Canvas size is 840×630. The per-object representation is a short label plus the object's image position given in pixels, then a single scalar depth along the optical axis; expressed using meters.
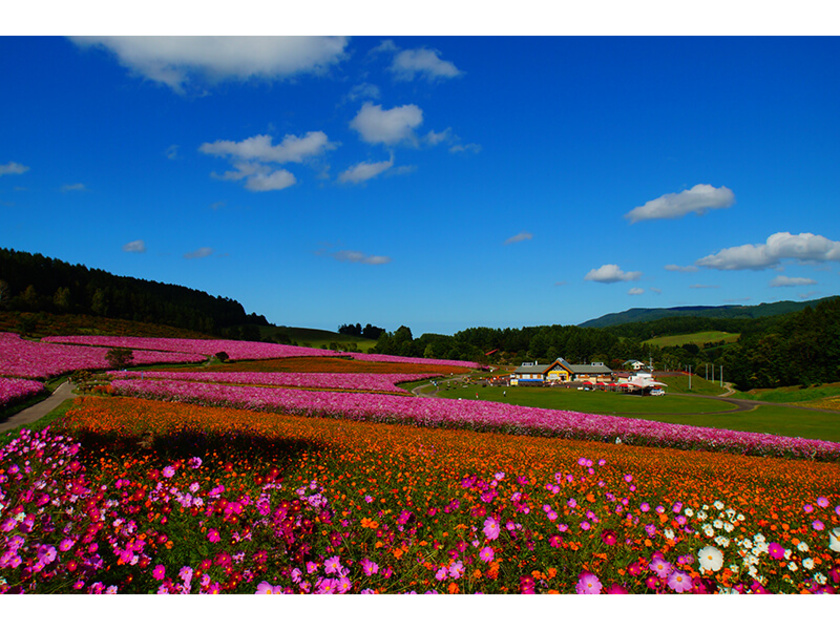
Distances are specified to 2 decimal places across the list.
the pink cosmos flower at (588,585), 3.07
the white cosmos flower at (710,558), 3.07
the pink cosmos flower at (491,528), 3.70
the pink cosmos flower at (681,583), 3.03
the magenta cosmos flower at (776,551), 3.51
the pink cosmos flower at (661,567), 3.08
